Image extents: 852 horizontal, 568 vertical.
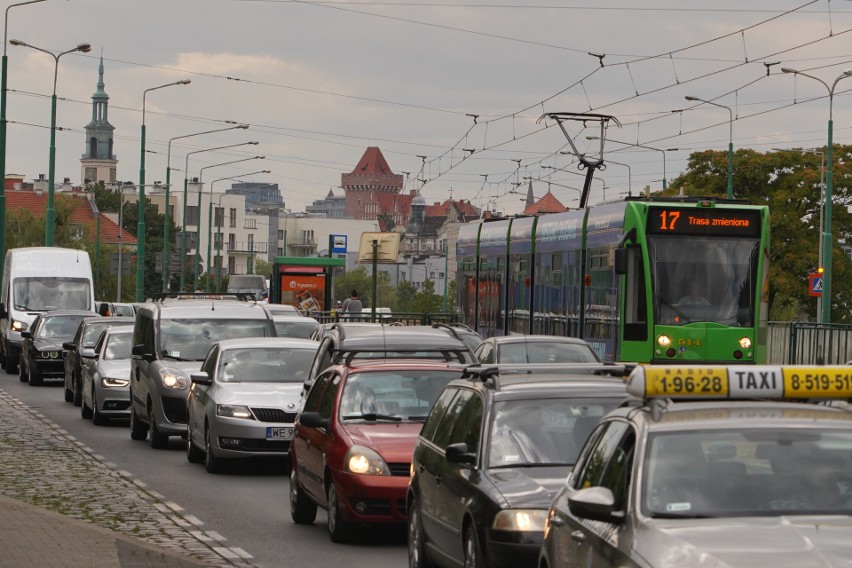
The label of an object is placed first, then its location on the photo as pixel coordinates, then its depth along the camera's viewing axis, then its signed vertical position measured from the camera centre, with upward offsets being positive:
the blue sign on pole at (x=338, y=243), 68.14 +1.26
